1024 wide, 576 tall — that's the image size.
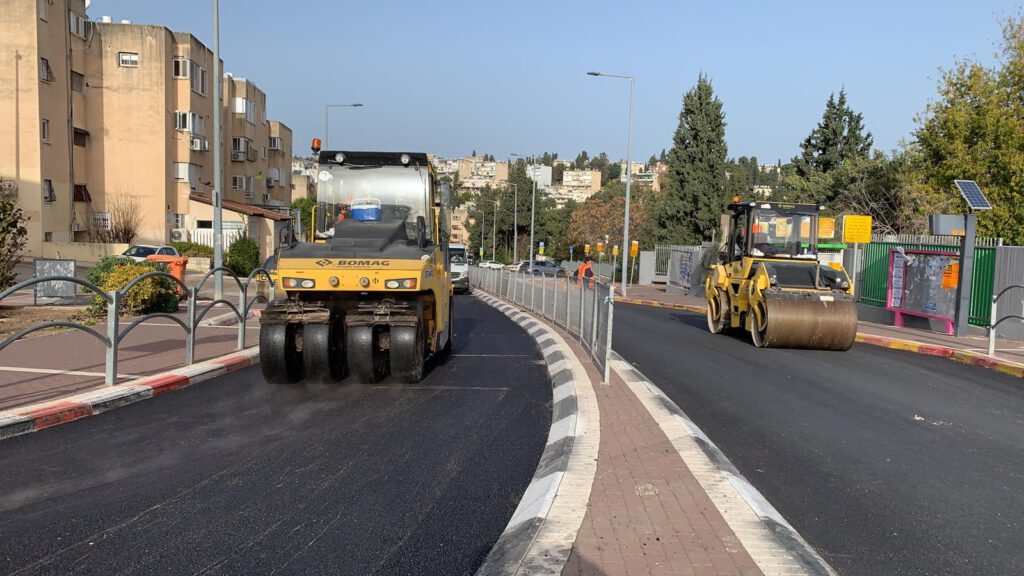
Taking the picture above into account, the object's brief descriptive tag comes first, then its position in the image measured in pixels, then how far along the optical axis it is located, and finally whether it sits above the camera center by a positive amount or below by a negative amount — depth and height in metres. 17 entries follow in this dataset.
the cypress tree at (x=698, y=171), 55.00 +4.94
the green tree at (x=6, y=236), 15.29 -0.31
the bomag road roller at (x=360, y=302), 8.93 -0.81
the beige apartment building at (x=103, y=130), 35.62 +4.76
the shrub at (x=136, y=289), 15.57 -1.27
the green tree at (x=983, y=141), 27.77 +4.03
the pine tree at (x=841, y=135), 50.75 +7.10
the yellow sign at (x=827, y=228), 17.52 +0.42
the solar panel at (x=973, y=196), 17.29 +1.22
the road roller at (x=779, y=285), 14.24 -0.76
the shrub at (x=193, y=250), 39.97 -1.12
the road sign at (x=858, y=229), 21.09 +0.50
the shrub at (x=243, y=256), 34.97 -1.18
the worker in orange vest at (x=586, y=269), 21.84 -0.84
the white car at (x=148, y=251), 33.38 -1.05
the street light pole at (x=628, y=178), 36.11 +2.89
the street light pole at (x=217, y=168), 19.95 +1.53
